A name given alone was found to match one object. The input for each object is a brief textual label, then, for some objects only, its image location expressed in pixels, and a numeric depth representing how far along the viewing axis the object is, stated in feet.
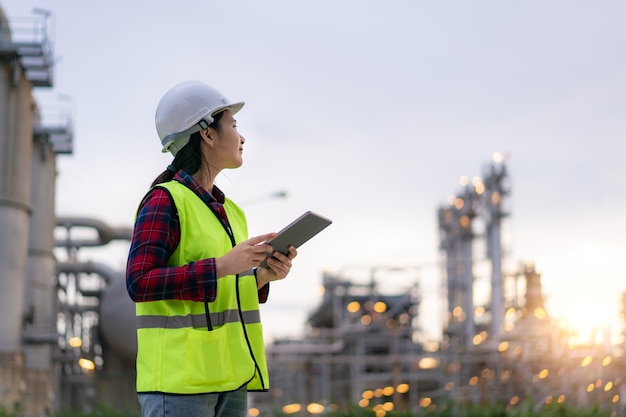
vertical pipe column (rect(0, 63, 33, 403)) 100.22
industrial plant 101.96
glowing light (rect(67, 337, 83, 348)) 132.26
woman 10.21
